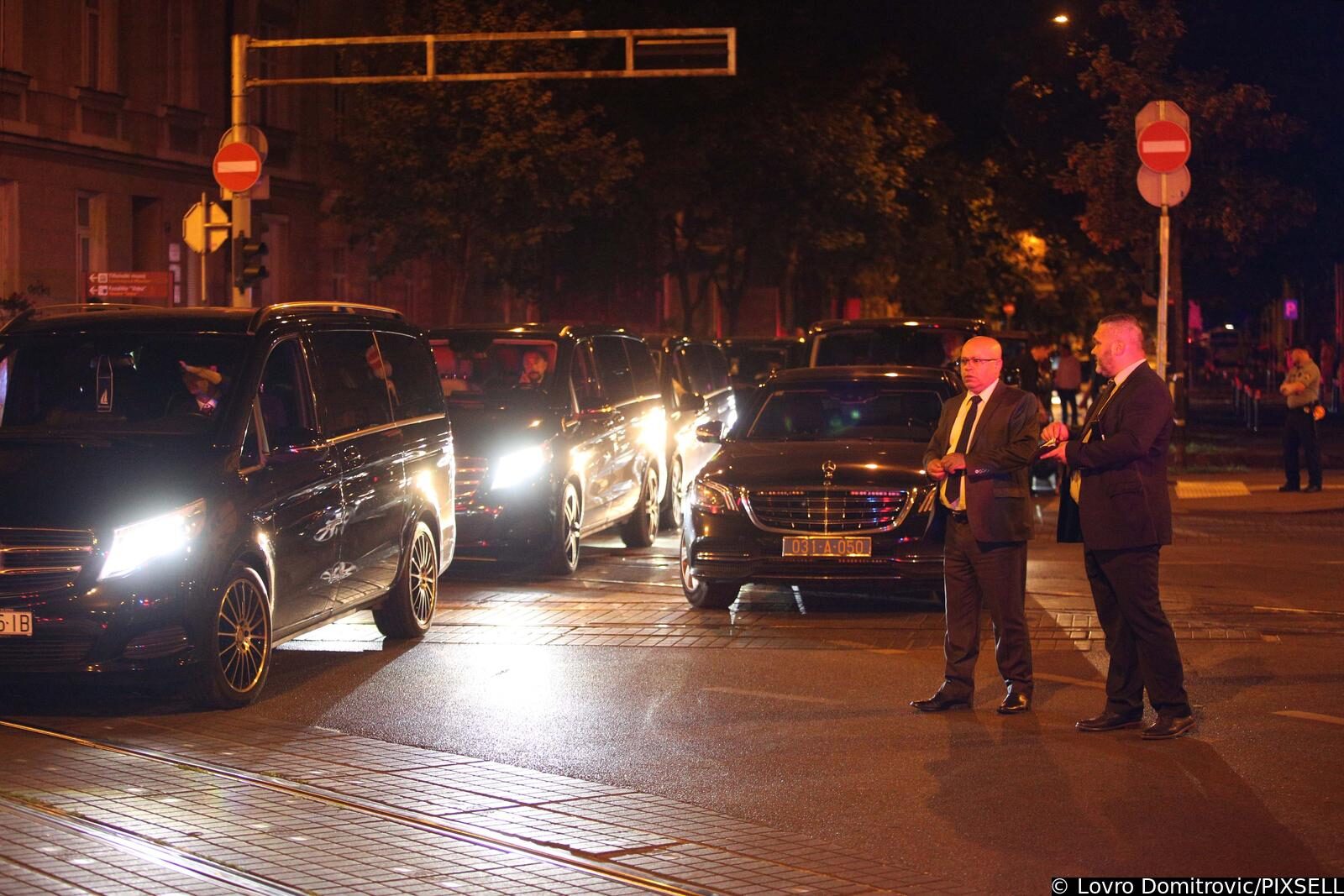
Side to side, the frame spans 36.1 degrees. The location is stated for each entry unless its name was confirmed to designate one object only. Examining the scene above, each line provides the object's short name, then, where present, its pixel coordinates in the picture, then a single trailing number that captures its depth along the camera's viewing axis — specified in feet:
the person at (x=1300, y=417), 74.38
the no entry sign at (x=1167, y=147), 76.95
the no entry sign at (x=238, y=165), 71.51
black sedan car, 41.73
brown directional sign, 69.05
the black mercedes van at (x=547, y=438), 50.31
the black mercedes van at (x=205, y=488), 29.86
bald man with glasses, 30.86
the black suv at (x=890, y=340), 67.36
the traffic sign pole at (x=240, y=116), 72.69
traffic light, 71.77
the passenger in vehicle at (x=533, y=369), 53.57
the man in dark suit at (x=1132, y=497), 28.66
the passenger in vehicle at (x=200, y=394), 33.58
